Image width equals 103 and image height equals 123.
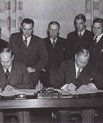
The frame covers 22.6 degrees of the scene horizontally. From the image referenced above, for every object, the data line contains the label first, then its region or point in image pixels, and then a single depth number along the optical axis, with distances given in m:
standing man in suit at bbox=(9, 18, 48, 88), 4.12
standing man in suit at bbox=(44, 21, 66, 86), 4.35
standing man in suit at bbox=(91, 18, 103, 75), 4.13
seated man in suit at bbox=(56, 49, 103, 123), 3.27
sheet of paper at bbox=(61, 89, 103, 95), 2.93
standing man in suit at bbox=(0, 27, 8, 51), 4.30
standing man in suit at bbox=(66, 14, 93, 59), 4.28
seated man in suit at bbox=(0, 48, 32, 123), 3.19
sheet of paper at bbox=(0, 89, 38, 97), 2.87
